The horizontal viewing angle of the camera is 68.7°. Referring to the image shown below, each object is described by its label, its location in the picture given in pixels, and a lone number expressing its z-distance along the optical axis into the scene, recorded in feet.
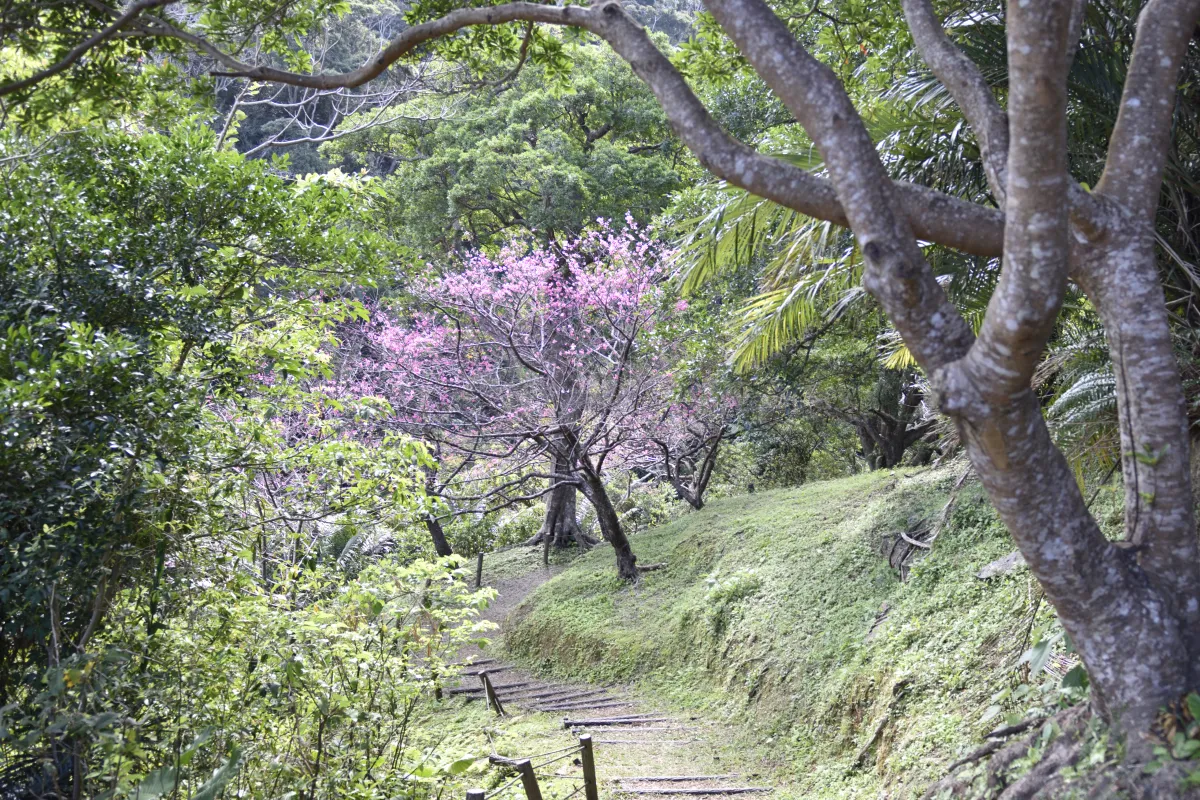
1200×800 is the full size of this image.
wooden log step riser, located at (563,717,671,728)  24.83
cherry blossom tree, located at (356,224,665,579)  38.37
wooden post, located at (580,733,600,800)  16.65
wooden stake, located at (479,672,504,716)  29.66
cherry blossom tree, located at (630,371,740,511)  40.75
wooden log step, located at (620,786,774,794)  18.38
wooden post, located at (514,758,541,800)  14.75
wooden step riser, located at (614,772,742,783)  19.61
